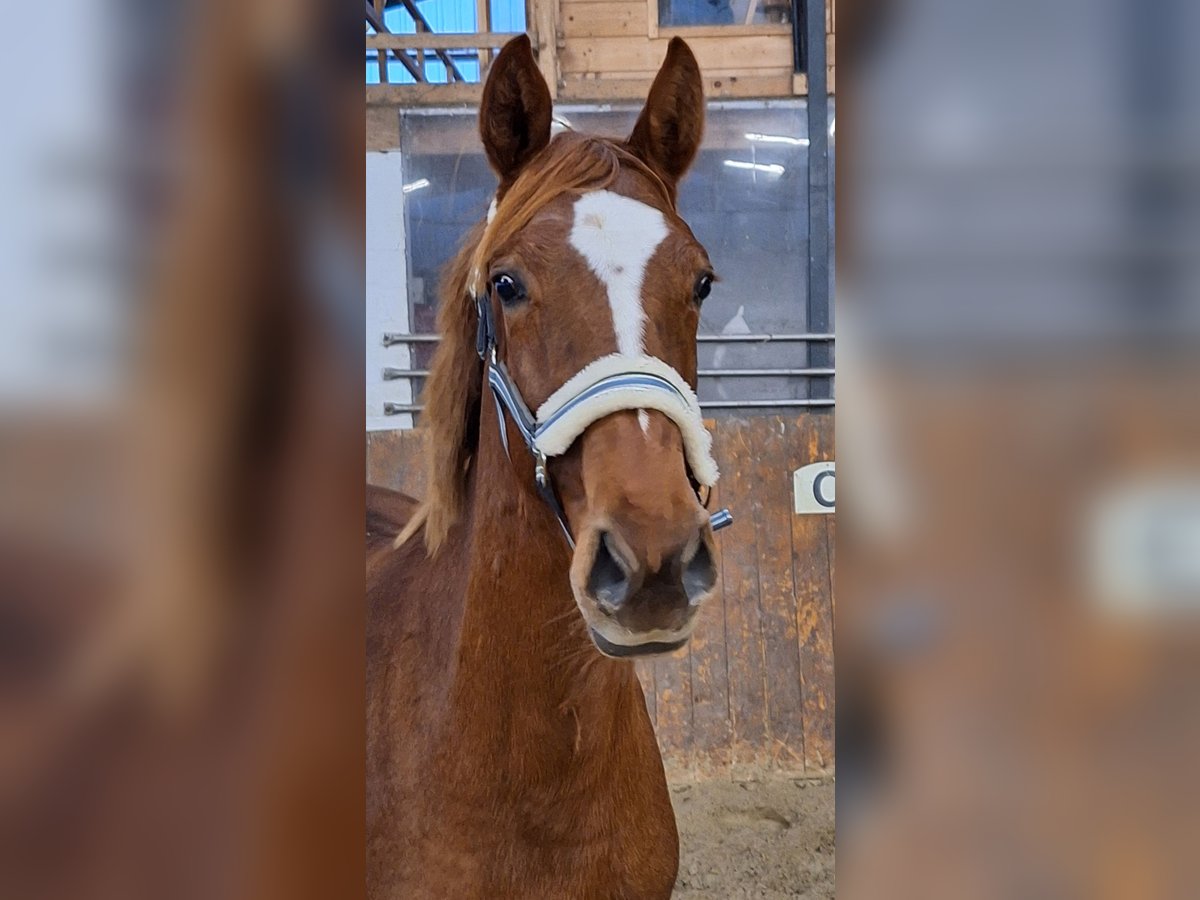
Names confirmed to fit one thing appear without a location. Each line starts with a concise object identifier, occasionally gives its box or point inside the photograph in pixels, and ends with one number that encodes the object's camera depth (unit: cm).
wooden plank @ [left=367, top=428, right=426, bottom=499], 283
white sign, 271
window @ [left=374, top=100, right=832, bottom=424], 355
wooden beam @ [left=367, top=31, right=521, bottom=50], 289
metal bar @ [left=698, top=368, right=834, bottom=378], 336
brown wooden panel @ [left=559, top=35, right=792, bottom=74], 323
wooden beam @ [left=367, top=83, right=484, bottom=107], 349
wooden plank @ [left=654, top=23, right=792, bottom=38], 319
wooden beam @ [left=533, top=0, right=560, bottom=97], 313
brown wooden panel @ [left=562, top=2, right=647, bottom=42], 319
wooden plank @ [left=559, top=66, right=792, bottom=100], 326
